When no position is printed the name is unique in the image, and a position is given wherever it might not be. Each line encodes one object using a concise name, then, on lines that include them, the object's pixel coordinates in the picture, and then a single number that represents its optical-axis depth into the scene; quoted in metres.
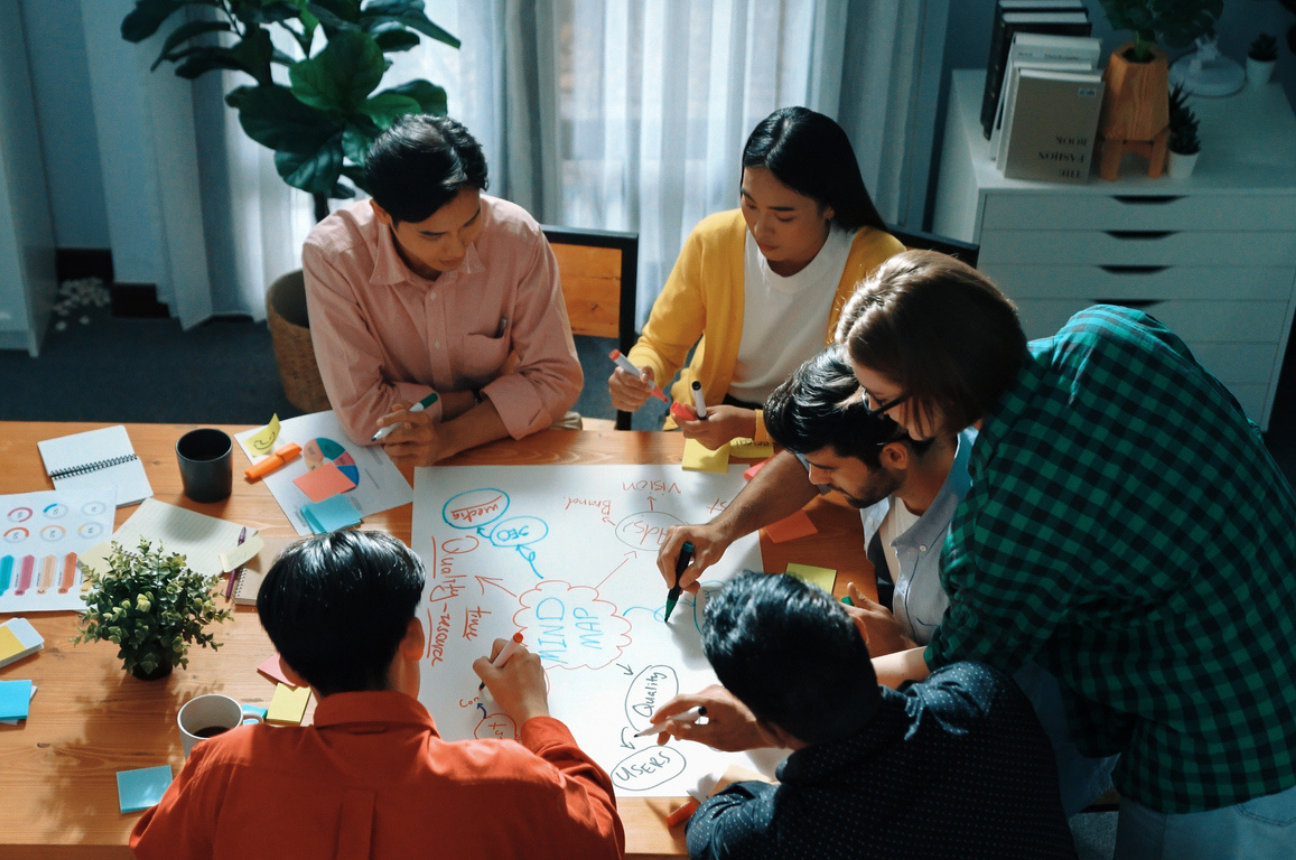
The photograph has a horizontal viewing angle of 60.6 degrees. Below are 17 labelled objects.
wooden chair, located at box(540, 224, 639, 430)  2.16
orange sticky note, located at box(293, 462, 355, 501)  1.74
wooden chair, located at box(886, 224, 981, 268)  2.02
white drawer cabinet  2.73
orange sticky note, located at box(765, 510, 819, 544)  1.69
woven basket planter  2.91
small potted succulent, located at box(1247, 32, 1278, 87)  2.97
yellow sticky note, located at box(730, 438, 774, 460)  1.85
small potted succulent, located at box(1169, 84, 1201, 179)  2.70
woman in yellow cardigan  1.88
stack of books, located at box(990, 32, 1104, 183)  2.64
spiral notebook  1.74
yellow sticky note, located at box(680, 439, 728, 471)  1.82
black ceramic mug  1.68
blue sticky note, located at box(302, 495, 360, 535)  1.68
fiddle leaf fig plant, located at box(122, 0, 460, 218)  2.58
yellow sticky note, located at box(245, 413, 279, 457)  1.82
